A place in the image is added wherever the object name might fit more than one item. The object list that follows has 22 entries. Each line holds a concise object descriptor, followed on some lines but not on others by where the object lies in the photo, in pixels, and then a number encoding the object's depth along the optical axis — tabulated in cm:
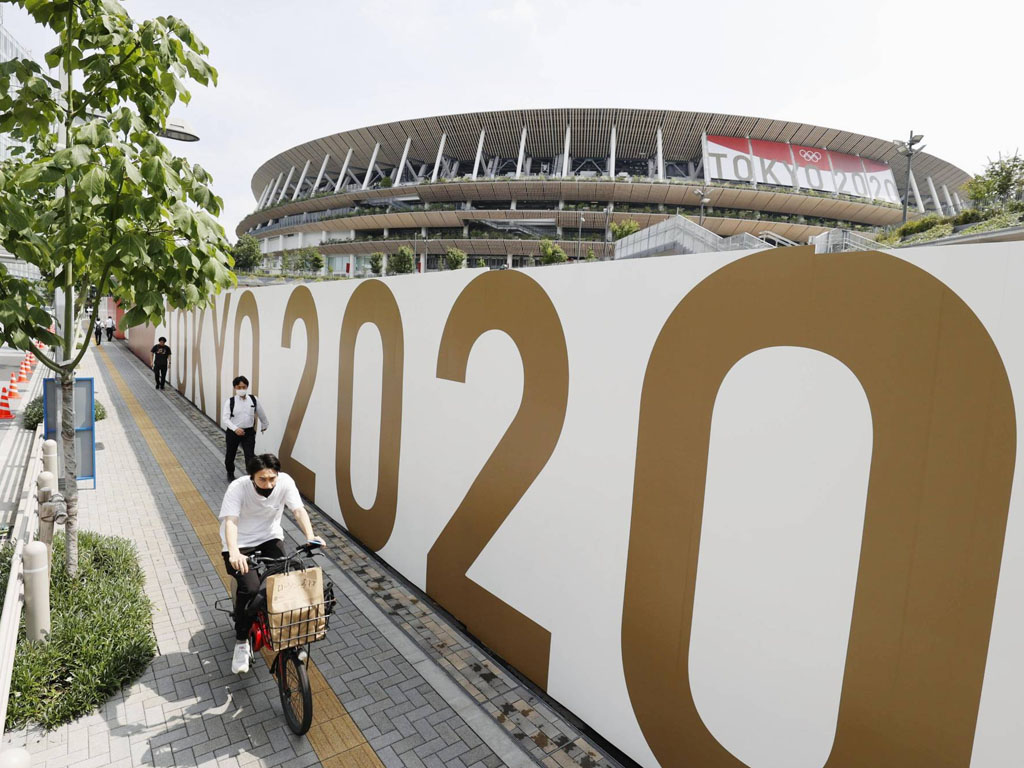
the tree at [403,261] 4288
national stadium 5378
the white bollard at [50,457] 670
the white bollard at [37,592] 436
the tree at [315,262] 5612
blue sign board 848
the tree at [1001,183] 2417
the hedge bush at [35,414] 1253
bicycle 393
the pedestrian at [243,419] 877
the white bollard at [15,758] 211
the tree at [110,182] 413
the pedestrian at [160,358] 1770
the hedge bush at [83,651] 409
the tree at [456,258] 4200
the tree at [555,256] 3628
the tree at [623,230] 3703
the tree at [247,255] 5063
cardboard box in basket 389
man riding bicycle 445
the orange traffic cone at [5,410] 1320
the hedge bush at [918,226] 2180
